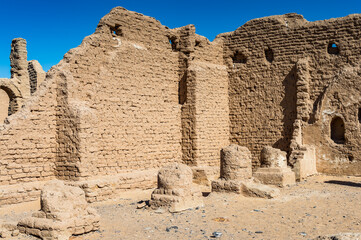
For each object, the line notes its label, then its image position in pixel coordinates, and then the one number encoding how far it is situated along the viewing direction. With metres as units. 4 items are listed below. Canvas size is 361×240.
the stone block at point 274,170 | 11.03
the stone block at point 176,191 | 7.96
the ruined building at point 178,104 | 9.58
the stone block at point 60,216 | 5.95
